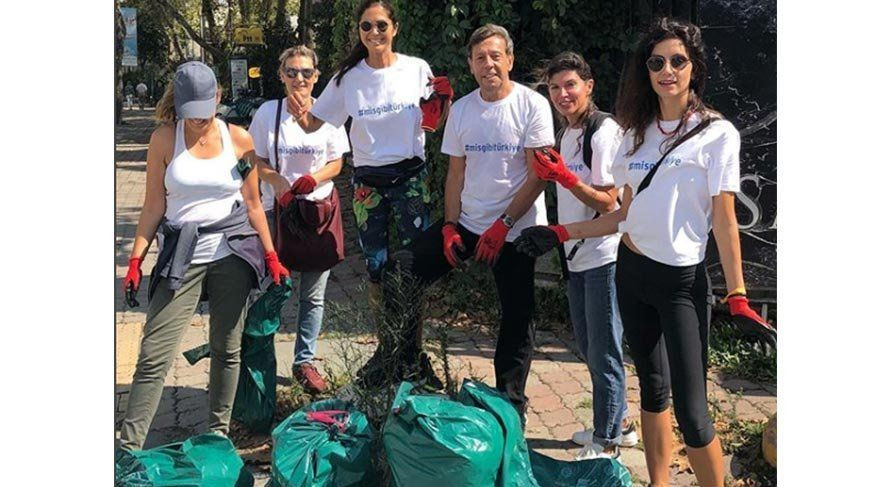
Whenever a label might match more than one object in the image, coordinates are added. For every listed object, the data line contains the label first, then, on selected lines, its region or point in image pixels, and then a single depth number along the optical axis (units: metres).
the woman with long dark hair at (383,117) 3.38
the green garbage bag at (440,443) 2.71
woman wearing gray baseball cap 3.04
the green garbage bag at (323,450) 2.80
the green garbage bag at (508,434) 2.85
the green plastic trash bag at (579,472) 3.03
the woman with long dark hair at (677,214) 2.62
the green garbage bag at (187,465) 2.90
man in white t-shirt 3.21
